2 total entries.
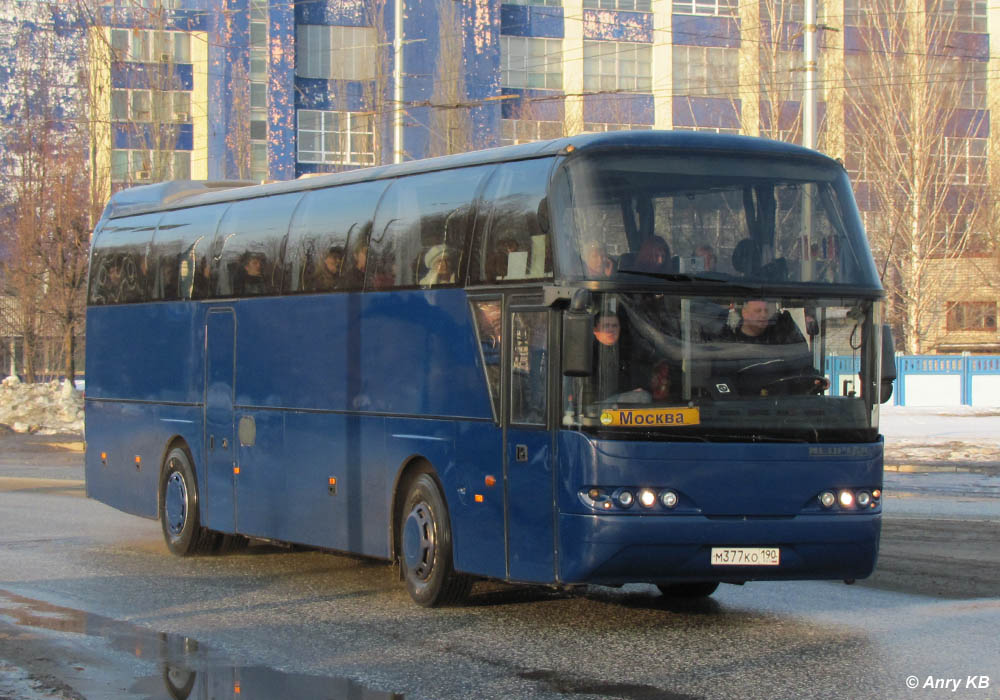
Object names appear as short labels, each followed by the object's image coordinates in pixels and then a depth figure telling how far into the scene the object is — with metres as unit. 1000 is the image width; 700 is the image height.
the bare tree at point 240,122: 58.47
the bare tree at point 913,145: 52.91
